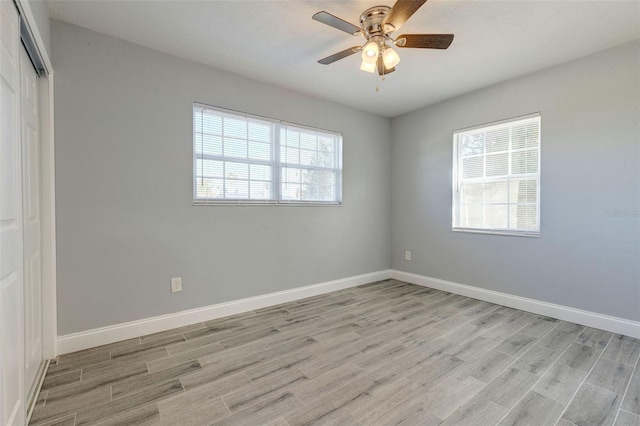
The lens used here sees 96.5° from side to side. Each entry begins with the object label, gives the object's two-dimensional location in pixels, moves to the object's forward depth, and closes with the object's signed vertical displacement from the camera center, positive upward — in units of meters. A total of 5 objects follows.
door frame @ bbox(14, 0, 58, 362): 2.13 -0.04
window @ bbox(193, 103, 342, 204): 2.92 +0.54
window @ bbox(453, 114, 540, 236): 3.15 +0.35
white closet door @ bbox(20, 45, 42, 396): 1.70 -0.08
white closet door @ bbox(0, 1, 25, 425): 1.21 -0.11
